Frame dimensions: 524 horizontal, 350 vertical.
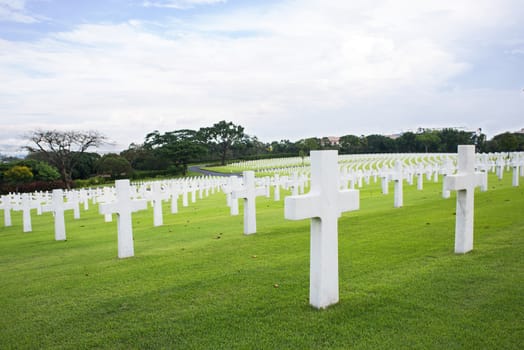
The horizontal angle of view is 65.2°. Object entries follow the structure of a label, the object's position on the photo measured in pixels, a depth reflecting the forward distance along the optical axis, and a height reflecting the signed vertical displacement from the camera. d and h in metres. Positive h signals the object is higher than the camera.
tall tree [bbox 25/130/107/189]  45.34 +1.40
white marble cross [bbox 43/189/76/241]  9.51 -1.30
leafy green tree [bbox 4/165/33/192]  38.59 -1.55
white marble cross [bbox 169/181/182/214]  14.71 -1.69
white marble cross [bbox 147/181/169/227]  10.47 -1.18
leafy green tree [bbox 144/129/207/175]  60.09 +0.43
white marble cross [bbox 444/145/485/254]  5.33 -0.53
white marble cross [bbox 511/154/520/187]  14.21 -0.85
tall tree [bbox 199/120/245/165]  84.62 +4.40
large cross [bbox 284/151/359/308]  3.81 -0.70
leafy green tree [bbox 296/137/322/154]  66.62 +1.50
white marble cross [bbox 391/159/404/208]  10.62 -0.82
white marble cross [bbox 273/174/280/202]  17.52 -1.46
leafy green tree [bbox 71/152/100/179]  54.62 -1.35
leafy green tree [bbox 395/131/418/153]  66.44 +1.44
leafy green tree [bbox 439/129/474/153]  62.28 +1.79
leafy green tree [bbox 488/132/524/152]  44.34 +0.73
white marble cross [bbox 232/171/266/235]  7.71 -0.84
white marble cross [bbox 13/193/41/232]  12.04 -1.59
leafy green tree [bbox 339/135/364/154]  69.88 +1.06
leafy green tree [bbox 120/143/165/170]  63.78 -0.52
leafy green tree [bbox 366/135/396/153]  68.88 +1.22
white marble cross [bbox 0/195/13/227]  14.30 -1.70
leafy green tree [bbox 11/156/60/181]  43.16 -1.36
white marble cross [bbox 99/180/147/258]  6.55 -0.89
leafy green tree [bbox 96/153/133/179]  55.03 -1.37
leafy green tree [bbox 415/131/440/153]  62.50 +1.52
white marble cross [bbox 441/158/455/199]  14.65 -0.62
